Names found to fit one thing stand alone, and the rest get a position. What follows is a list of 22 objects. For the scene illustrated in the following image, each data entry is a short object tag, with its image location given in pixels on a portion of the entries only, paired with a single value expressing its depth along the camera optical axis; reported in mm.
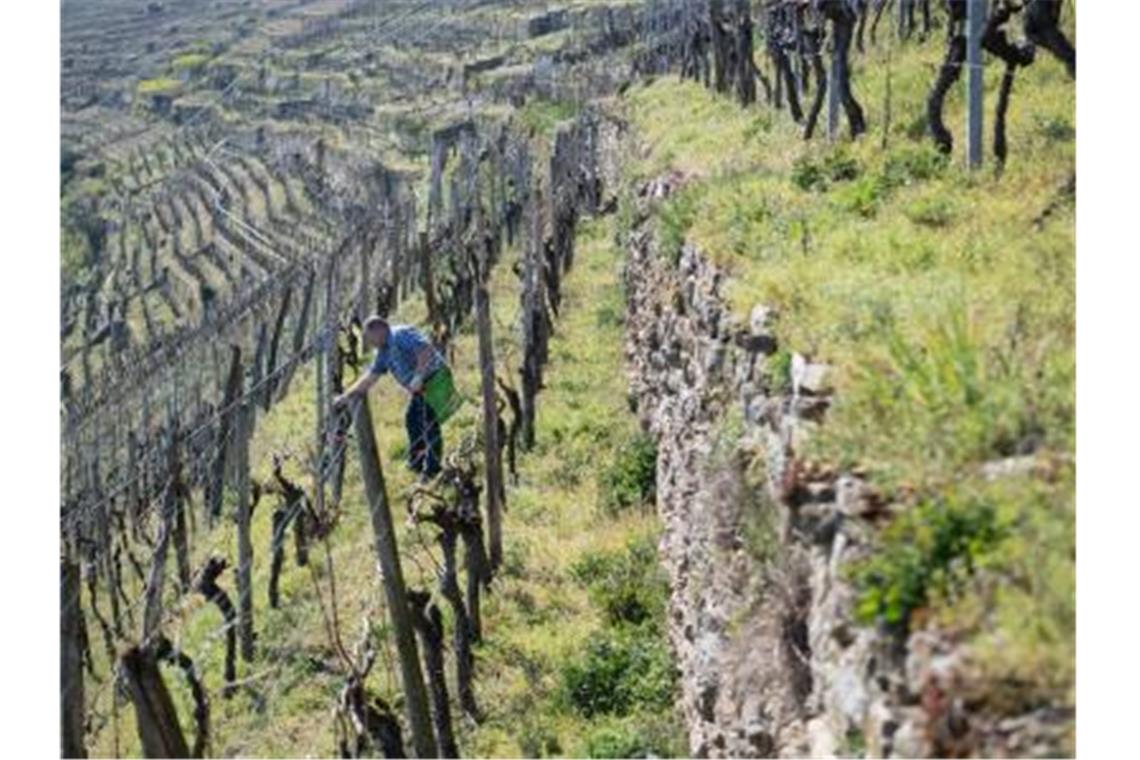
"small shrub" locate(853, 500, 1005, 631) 4797
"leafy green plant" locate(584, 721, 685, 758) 10328
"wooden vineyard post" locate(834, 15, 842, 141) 16484
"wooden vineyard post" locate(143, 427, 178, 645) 9941
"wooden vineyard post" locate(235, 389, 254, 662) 15047
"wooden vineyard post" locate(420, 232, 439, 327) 26234
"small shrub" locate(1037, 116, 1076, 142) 12336
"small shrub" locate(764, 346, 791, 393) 7273
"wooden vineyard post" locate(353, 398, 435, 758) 8422
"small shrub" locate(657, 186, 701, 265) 13336
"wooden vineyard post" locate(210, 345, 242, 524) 22375
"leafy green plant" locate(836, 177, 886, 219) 10914
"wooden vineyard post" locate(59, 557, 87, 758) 7520
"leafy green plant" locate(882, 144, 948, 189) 11750
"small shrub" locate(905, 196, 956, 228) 9737
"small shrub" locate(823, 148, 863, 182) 12773
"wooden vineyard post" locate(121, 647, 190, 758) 6777
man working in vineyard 11535
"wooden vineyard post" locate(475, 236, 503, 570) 15500
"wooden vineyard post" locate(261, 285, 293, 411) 29905
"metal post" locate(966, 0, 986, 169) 11812
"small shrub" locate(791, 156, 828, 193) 12773
